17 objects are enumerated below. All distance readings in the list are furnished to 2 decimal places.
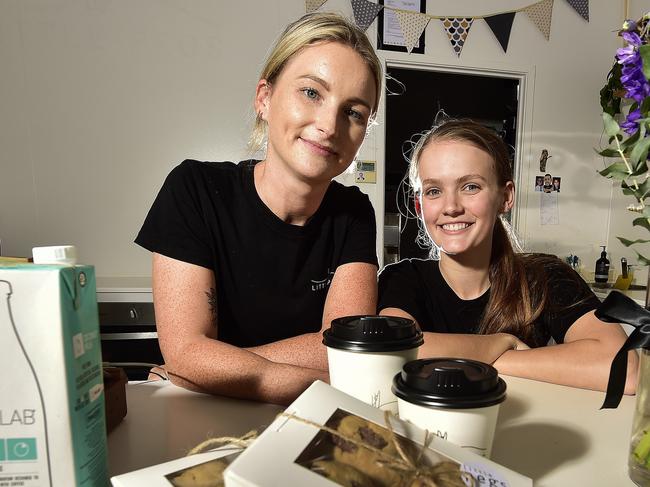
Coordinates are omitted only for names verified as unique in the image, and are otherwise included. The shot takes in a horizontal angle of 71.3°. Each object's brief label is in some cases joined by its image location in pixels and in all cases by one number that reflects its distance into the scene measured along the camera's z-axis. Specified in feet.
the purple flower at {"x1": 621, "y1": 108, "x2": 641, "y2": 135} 1.60
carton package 1.17
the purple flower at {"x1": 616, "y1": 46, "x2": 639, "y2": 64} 1.57
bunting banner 8.41
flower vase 1.65
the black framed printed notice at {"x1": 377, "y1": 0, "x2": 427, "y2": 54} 8.52
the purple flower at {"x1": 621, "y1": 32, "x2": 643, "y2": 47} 1.58
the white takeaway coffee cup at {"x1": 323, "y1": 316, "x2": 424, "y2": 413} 1.69
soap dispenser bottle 9.48
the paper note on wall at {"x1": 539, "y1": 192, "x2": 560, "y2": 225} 9.74
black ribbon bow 1.65
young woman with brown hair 3.87
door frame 8.79
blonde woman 2.95
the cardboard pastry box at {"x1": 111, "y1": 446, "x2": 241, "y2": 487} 1.18
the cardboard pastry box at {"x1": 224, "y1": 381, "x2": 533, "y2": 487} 1.03
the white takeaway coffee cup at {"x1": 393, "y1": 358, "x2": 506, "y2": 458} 1.38
